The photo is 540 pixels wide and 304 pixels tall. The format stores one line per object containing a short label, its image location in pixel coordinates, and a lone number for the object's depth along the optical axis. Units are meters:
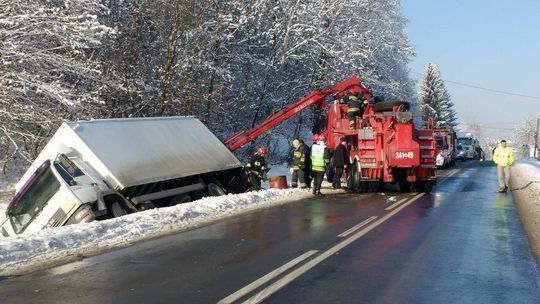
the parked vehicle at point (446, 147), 35.41
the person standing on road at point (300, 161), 17.97
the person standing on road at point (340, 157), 17.44
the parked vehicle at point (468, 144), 56.06
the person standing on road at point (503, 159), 18.56
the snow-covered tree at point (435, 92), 92.06
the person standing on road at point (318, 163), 16.83
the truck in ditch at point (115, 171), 10.87
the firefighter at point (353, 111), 18.20
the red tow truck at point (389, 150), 16.81
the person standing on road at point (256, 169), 17.14
